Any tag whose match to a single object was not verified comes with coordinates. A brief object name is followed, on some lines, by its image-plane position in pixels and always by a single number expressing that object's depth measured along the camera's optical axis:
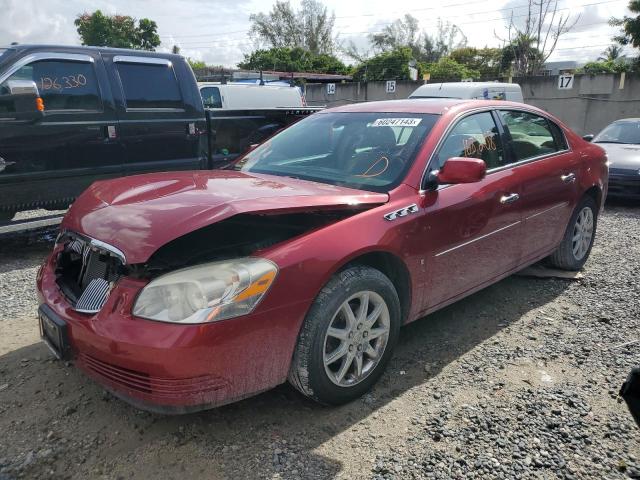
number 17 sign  17.41
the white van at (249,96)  11.55
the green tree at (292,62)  40.09
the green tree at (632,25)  23.88
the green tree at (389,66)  32.53
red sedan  2.28
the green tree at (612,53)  42.92
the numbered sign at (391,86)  21.62
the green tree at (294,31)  54.16
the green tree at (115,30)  41.56
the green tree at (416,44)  52.38
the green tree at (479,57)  43.05
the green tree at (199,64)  41.71
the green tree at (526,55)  29.05
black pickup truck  5.04
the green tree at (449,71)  31.72
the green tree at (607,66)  25.85
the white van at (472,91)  12.00
